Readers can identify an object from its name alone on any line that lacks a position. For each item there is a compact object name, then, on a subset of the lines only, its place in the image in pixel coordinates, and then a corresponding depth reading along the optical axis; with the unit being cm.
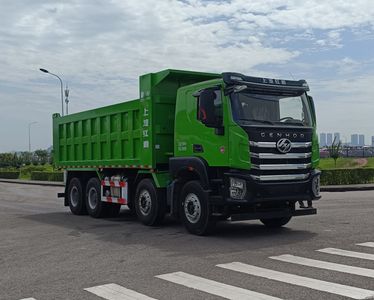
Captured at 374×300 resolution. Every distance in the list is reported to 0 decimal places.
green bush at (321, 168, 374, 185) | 2834
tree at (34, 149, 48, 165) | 10658
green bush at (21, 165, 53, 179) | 5921
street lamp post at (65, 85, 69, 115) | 5041
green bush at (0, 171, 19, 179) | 5824
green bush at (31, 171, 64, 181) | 4451
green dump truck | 1016
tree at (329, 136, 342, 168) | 3897
